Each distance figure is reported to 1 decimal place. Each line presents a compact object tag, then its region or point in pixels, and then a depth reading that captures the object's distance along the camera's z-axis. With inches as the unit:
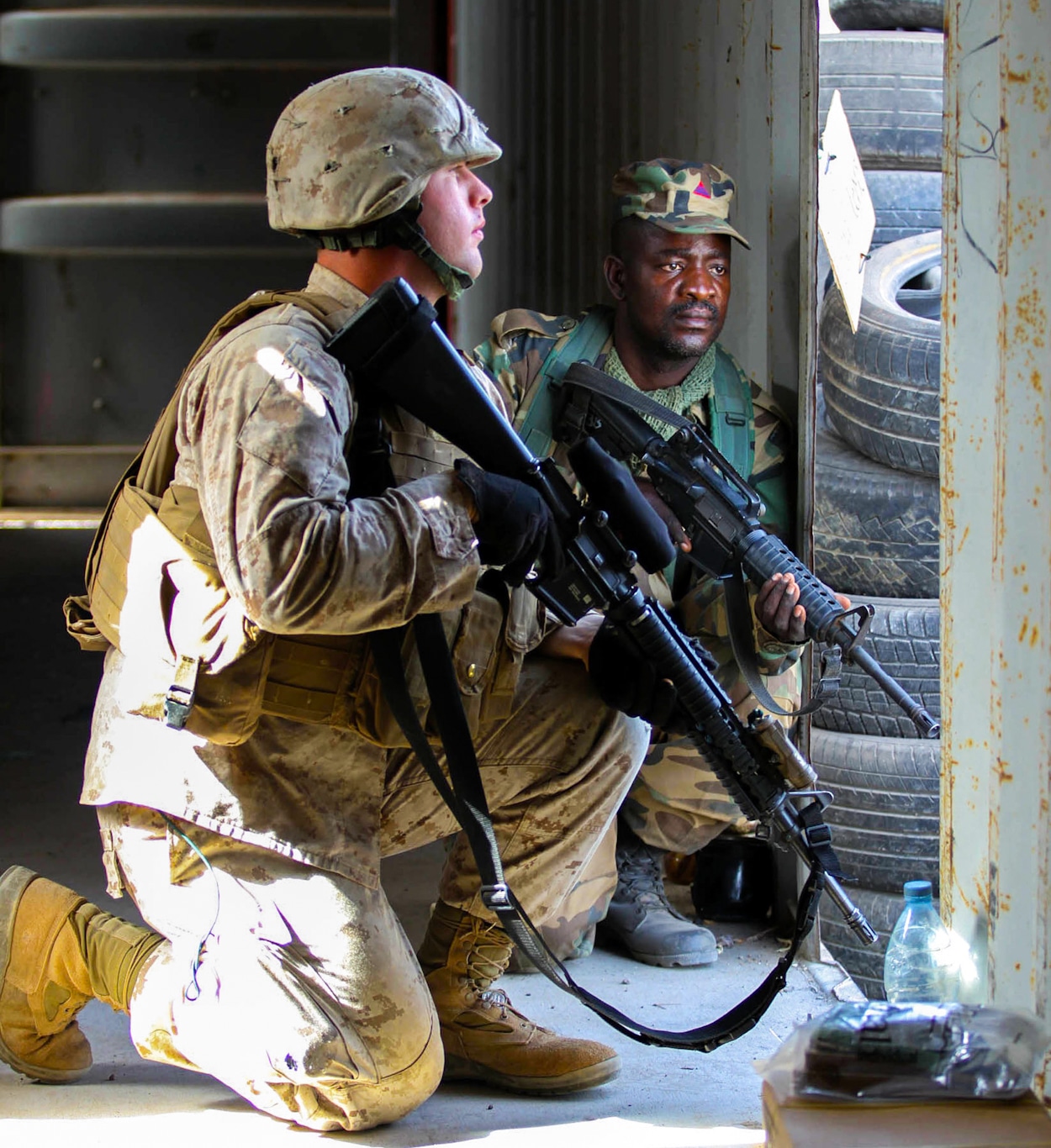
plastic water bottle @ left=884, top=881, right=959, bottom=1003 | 204.2
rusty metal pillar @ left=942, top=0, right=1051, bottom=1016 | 196.6
